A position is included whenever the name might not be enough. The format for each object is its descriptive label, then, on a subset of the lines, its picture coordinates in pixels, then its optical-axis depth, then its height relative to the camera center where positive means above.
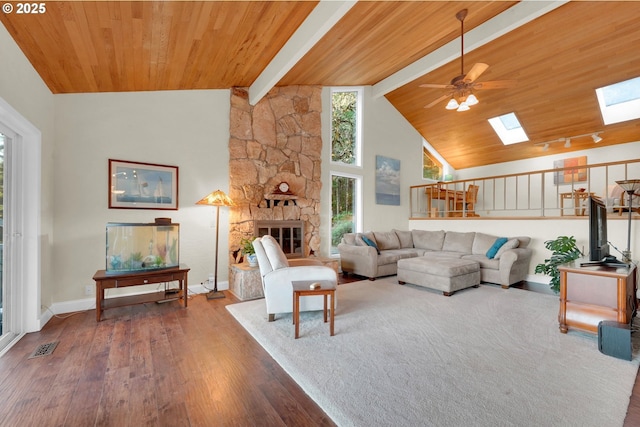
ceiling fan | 3.76 +1.73
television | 2.83 -0.16
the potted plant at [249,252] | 4.23 -0.58
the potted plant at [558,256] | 3.82 -0.56
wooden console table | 3.09 -0.79
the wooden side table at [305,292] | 2.71 -0.76
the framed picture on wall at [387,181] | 6.89 +0.80
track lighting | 6.10 +1.67
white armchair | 3.12 -0.75
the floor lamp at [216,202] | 4.03 +0.15
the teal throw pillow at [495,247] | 4.98 -0.57
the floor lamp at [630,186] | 3.33 +0.34
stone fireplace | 4.74 +0.93
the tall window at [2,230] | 2.57 -0.16
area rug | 1.68 -1.15
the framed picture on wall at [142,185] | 3.71 +0.36
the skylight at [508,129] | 6.80 +2.07
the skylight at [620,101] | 5.33 +2.19
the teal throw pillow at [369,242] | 5.58 -0.55
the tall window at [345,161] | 6.28 +1.17
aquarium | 3.27 -0.41
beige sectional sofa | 4.70 -0.72
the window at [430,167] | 8.21 +1.38
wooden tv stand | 2.48 -0.74
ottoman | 4.15 -0.90
